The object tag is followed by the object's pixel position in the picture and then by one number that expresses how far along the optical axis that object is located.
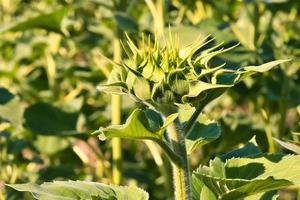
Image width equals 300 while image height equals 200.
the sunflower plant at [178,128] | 1.29
